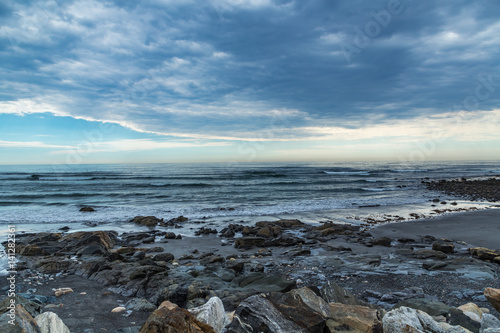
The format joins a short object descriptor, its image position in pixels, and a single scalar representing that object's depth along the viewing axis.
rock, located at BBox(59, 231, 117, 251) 10.05
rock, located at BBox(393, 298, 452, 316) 4.00
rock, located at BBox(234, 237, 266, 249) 10.12
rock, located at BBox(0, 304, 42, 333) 2.83
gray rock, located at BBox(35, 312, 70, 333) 3.13
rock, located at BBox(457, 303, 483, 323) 3.72
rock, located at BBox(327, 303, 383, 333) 3.27
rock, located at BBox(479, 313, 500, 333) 3.11
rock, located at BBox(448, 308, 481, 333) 3.50
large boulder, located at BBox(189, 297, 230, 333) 3.23
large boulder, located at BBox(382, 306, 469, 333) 2.98
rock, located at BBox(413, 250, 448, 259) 7.75
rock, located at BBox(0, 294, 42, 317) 3.83
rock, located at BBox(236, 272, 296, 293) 5.11
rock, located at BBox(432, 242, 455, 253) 8.55
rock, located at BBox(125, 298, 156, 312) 4.81
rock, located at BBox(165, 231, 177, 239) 11.75
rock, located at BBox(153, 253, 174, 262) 8.36
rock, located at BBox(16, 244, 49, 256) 8.99
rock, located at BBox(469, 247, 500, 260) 7.43
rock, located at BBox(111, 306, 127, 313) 4.80
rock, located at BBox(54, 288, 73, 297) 5.50
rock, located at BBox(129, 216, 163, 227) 14.83
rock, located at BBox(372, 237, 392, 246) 9.85
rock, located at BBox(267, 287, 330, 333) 3.33
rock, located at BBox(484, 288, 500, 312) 3.82
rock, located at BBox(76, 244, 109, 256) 9.12
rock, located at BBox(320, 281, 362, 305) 4.27
